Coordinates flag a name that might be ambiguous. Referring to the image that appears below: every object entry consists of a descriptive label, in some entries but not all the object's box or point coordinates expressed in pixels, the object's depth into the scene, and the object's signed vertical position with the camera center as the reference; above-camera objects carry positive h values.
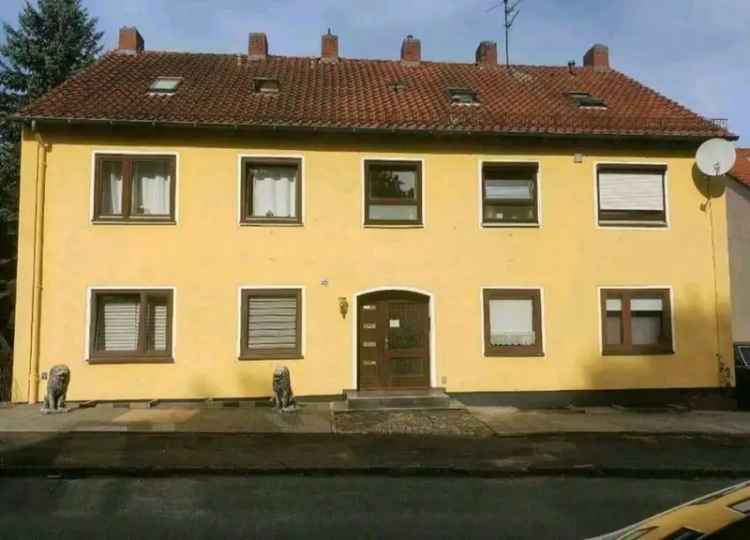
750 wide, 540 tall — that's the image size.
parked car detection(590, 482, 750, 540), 2.43 -0.83
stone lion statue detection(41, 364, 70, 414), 11.73 -1.19
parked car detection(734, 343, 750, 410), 14.12 -1.27
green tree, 23.38 +10.32
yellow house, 12.94 +1.63
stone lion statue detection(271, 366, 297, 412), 12.19 -1.27
